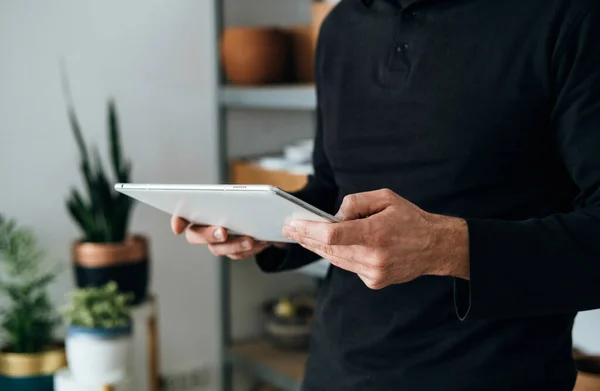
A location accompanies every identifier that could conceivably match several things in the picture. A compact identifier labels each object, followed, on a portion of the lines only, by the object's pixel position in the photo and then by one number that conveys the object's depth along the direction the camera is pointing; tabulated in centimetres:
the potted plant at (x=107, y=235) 185
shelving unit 189
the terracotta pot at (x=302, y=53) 203
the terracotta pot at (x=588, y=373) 118
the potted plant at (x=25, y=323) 174
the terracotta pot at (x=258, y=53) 201
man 82
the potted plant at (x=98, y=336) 169
